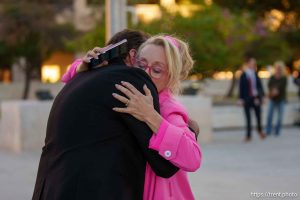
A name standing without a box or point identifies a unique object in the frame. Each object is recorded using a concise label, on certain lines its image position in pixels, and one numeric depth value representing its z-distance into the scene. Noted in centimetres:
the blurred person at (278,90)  1539
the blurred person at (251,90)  1386
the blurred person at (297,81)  1783
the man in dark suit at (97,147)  251
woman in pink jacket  257
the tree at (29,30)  3016
